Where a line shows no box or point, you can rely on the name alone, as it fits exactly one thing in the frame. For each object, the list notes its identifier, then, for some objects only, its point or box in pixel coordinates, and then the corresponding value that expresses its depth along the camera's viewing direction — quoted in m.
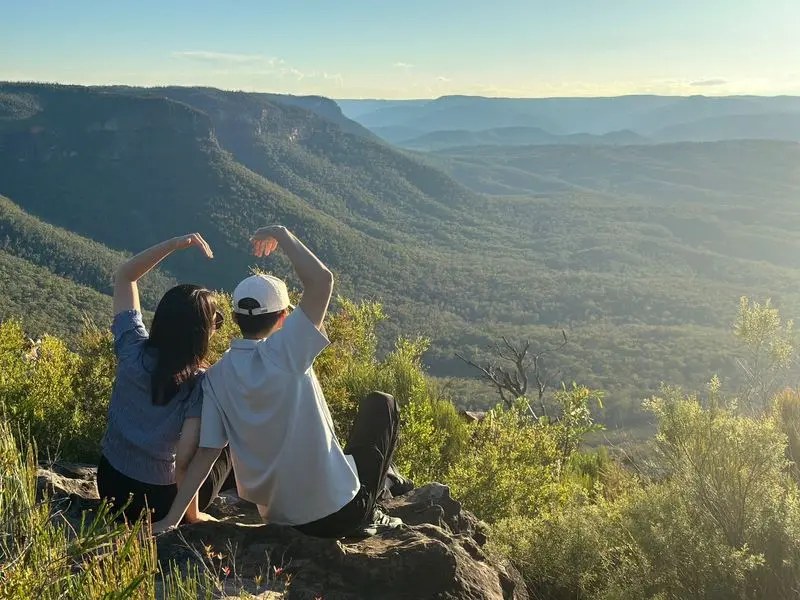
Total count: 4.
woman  3.03
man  2.73
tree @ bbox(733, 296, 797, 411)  6.84
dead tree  9.21
